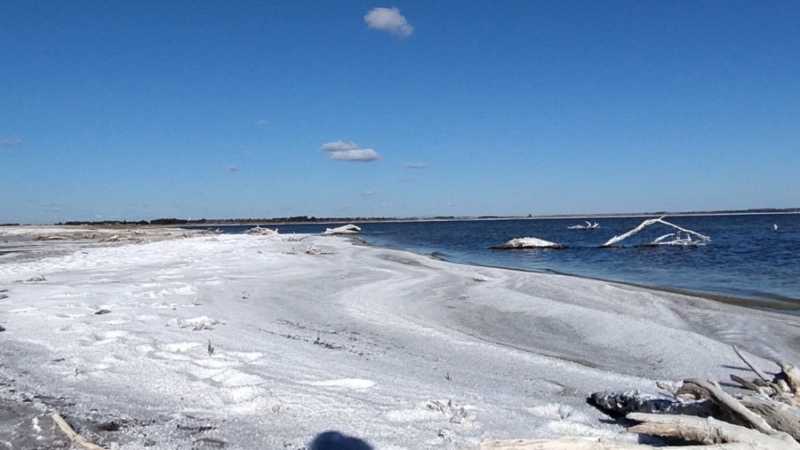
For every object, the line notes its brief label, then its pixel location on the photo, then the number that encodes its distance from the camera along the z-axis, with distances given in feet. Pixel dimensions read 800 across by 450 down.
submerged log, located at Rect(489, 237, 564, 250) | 119.96
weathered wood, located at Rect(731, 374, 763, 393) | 16.50
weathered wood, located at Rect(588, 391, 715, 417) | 13.58
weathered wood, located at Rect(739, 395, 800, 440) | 12.23
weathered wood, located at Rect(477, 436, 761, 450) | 10.75
